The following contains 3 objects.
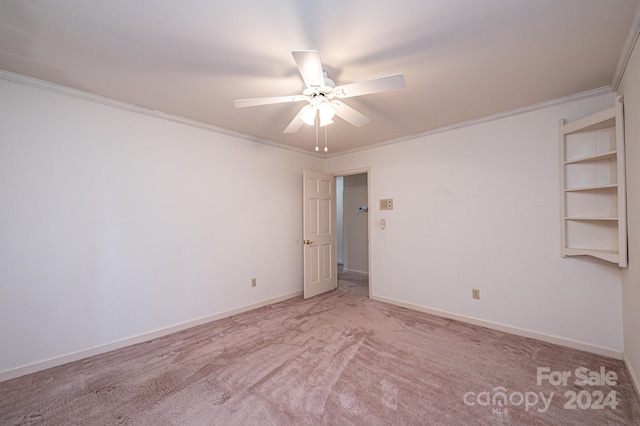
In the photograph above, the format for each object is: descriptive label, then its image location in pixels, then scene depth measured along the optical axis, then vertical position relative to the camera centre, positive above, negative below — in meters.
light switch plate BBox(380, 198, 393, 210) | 3.80 +0.16
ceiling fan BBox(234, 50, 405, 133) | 1.53 +0.87
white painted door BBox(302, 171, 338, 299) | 4.10 -0.32
